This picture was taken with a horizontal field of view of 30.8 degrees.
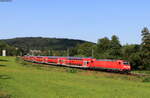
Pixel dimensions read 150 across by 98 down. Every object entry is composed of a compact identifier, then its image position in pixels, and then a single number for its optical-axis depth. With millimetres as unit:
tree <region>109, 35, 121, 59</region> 119169
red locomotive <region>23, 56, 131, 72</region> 57381
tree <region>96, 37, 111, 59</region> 140512
